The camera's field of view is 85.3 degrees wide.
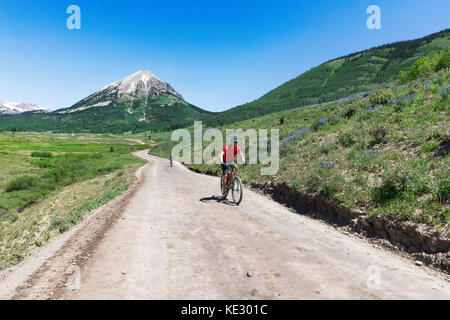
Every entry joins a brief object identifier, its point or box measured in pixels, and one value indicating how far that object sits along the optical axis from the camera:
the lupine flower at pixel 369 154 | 10.31
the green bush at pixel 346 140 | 13.02
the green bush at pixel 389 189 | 7.60
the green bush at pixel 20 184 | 40.56
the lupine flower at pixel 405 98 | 13.99
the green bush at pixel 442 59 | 43.59
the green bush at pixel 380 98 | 16.56
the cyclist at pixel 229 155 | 11.82
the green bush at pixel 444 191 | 6.43
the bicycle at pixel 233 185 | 11.58
